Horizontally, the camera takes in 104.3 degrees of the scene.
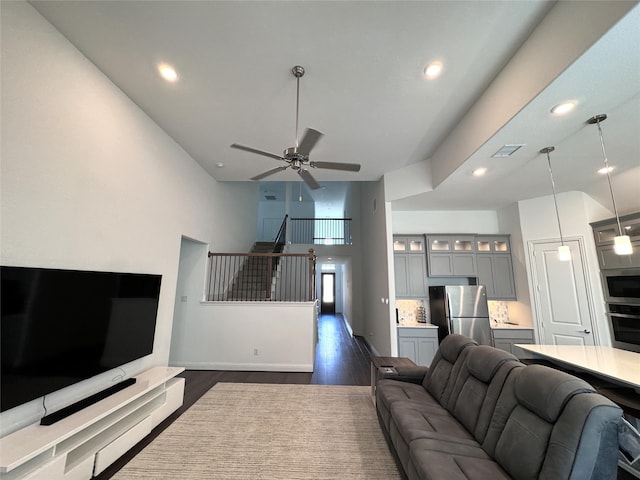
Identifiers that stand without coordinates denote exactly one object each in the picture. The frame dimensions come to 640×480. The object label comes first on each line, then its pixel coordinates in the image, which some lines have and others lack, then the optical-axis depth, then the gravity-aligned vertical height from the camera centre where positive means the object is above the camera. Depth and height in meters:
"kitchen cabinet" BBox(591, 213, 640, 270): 3.61 +0.78
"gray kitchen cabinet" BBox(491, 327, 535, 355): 4.57 -0.86
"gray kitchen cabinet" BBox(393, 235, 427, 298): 5.01 +0.43
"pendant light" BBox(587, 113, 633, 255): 2.29 +0.44
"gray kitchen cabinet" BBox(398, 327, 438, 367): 4.56 -1.01
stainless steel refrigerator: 4.46 -0.44
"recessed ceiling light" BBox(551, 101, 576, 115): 2.23 +1.64
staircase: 6.11 +0.12
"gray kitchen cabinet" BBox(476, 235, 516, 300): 4.97 +0.45
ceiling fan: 2.20 +1.25
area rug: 2.10 -1.54
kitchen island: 2.02 -0.71
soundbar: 1.92 -1.03
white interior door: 4.17 -0.13
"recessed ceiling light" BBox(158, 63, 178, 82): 2.49 +2.15
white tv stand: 1.62 -1.21
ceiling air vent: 2.96 +1.67
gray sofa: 1.25 -0.89
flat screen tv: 1.77 -0.37
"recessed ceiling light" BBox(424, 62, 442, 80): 2.43 +2.14
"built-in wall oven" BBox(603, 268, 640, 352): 3.55 -0.24
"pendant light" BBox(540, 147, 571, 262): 3.05 +0.48
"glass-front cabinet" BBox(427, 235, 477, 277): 5.03 +0.64
